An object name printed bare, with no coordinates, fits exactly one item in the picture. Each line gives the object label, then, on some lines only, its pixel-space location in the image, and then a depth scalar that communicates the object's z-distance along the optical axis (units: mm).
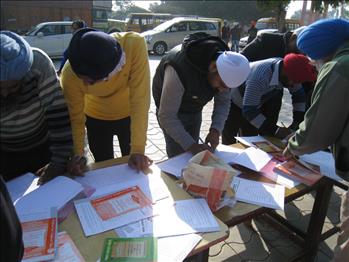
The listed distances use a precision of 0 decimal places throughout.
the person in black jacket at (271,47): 2822
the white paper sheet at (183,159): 1608
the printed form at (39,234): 1023
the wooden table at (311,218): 1325
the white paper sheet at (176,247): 1045
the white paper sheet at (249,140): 1987
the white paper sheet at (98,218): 1162
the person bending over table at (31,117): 1155
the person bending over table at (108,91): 1266
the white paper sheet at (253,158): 1685
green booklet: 1028
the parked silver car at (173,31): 11836
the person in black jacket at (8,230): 620
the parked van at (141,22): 15148
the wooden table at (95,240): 1062
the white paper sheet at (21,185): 1323
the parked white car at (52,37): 9742
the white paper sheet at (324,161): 1697
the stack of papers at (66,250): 1025
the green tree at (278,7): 11438
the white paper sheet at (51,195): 1244
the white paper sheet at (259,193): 1401
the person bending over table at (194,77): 1593
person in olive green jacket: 1224
